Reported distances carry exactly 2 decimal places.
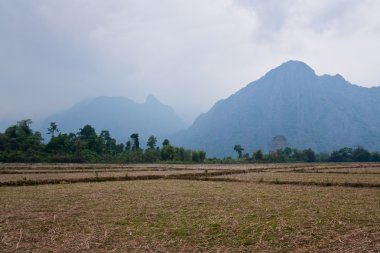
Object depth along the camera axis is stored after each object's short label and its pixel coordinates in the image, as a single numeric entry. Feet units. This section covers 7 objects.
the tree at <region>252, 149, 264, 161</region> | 337.70
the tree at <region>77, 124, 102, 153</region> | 314.61
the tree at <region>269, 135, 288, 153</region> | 553.23
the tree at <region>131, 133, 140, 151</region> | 371.15
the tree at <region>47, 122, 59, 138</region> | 335.88
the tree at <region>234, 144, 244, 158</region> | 378.16
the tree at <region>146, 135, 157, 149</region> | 377.50
